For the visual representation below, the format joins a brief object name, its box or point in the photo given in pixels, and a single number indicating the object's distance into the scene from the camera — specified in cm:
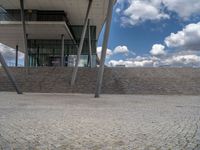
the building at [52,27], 1736
